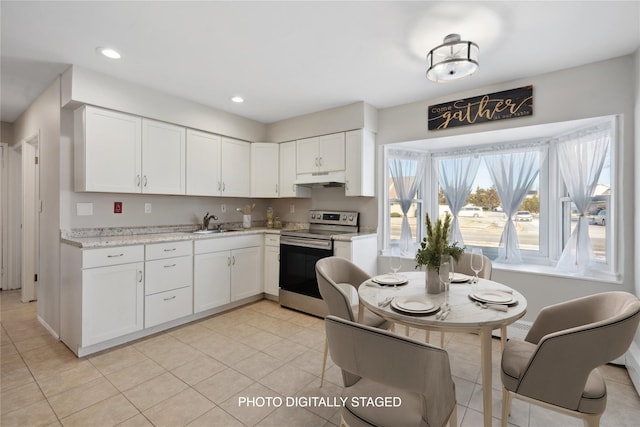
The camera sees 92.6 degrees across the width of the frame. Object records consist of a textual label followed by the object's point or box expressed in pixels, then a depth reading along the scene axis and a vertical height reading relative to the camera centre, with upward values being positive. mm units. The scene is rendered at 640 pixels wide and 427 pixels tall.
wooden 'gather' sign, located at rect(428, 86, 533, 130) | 2805 +1012
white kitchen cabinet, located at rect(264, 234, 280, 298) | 3889 -725
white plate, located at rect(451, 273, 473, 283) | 2102 -475
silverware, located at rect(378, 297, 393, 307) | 1642 -506
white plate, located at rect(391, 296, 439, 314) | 1525 -499
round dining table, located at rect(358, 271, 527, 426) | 1432 -508
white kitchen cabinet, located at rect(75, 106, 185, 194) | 2770 +525
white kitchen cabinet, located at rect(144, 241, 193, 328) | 2900 -747
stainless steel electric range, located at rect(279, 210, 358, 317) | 3455 -621
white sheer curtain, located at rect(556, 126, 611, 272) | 2695 +306
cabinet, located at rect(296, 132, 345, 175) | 3736 +700
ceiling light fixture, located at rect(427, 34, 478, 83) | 2031 +1013
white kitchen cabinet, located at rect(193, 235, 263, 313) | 3324 -733
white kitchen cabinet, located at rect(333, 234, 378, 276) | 3294 -463
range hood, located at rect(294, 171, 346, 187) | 3701 +367
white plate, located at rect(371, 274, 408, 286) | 2033 -480
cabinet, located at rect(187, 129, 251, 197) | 3602 +533
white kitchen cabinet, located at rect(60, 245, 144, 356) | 2502 -766
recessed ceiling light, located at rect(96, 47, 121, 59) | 2359 +1210
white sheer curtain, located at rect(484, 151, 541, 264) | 3273 +311
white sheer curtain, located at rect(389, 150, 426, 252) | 3910 +408
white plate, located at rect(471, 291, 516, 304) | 1647 -482
